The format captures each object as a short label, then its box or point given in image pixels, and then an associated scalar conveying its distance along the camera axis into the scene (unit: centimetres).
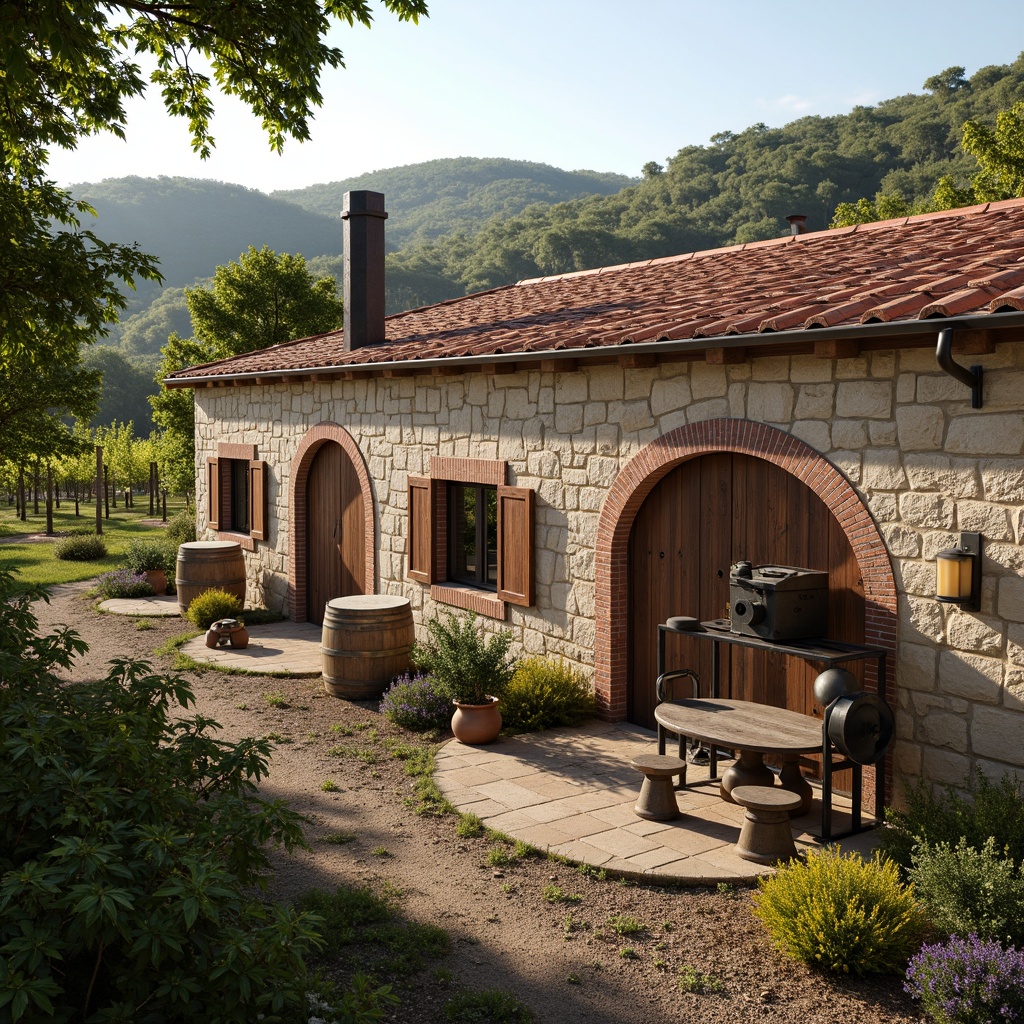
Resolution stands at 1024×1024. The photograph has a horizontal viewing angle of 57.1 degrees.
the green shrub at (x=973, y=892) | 431
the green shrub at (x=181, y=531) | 2138
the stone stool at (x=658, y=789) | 621
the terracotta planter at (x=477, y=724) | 789
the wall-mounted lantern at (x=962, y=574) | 554
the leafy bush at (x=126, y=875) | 275
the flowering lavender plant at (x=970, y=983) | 382
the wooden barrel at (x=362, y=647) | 947
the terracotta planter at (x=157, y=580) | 1627
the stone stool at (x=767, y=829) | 552
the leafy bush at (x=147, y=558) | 1681
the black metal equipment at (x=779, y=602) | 629
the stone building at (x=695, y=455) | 565
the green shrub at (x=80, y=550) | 2161
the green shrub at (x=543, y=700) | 826
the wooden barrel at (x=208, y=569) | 1395
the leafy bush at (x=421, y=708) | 852
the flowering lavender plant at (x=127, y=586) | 1608
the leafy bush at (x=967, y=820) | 482
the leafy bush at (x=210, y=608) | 1315
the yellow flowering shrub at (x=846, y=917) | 443
